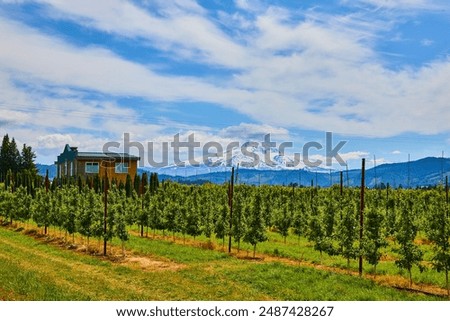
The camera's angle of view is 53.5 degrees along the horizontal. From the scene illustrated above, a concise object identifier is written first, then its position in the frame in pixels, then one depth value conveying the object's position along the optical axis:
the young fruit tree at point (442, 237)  22.17
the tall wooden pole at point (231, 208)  37.48
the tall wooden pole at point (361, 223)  26.31
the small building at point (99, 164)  97.31
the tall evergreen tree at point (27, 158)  117.88
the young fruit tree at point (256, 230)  34.84
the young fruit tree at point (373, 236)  24.84
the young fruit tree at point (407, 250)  23.66
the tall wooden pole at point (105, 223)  35.98
